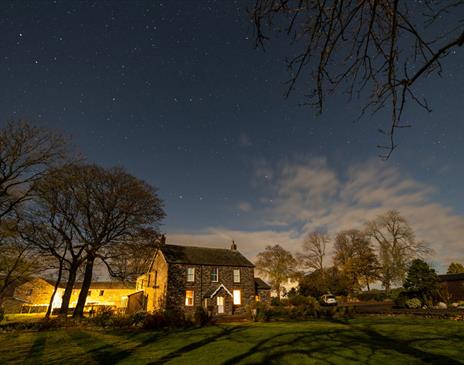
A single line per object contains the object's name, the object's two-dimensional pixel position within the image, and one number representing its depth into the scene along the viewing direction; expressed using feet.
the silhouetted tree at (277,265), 173.17
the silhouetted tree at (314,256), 172.24
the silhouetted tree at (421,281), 95.45
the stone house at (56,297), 158.58
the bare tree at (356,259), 162.50
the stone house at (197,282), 102.17
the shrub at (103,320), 65.26
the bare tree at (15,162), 53.52
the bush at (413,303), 85.71
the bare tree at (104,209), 79.51
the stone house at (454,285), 102.63
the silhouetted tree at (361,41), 7.57
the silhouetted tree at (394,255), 138.51
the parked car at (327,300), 133.94
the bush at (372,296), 145.11
